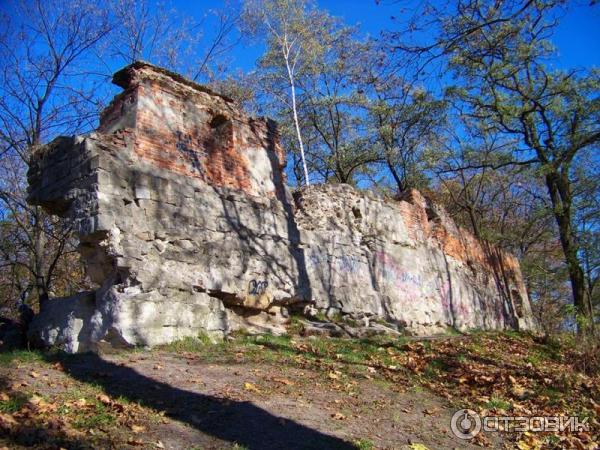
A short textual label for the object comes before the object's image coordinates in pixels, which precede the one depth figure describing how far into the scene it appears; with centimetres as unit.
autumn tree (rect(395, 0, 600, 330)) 1312
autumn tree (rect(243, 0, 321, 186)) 2075
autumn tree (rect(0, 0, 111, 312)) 1278
